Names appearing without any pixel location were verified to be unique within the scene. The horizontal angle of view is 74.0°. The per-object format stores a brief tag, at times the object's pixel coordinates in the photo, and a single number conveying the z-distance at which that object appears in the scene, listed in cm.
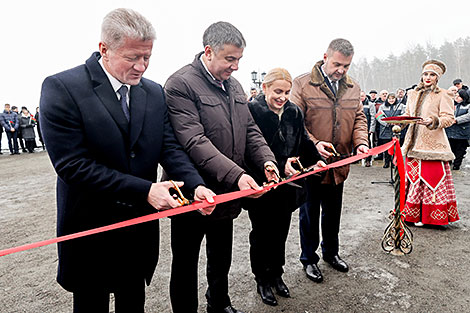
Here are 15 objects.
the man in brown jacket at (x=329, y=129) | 304
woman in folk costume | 423
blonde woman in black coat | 270
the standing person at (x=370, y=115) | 1004
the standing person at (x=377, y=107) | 1066
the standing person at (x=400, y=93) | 1084
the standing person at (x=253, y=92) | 1395
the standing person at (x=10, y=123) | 1556
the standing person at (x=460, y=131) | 816
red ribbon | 154
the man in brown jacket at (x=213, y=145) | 209
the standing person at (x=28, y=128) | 1614
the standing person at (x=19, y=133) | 1631
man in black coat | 153
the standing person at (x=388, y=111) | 854
